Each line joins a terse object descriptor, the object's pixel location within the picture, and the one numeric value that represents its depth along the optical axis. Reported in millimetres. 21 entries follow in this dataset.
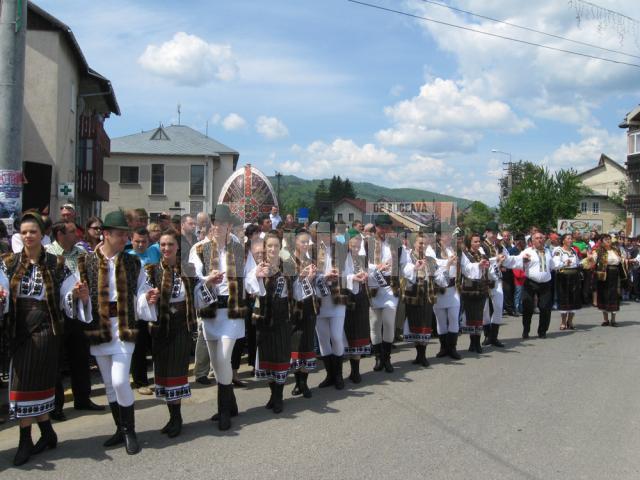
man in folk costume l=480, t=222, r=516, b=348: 9922
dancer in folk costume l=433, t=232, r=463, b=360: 8961
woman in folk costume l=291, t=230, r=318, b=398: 6547
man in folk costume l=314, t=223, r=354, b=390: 7043
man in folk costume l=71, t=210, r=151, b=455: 4973
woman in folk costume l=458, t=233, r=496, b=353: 9312
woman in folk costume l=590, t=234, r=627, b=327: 13062
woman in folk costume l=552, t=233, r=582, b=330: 12156
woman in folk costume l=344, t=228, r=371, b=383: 7512
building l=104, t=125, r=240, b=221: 43844
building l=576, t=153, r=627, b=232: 65500
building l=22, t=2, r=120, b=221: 19703
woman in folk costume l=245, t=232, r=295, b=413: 6121
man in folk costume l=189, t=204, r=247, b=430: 5621
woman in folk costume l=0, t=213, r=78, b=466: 4750
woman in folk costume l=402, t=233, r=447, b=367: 8414
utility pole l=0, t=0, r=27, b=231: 8000
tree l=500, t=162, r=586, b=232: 47381
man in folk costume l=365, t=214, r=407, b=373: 8000
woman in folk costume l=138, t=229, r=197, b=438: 5297
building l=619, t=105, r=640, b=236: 45344
